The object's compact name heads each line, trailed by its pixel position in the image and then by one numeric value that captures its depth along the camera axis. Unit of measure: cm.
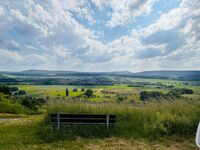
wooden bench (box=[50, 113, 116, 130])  410
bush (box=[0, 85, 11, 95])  1326
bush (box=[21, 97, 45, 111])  1228
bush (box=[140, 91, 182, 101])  523
